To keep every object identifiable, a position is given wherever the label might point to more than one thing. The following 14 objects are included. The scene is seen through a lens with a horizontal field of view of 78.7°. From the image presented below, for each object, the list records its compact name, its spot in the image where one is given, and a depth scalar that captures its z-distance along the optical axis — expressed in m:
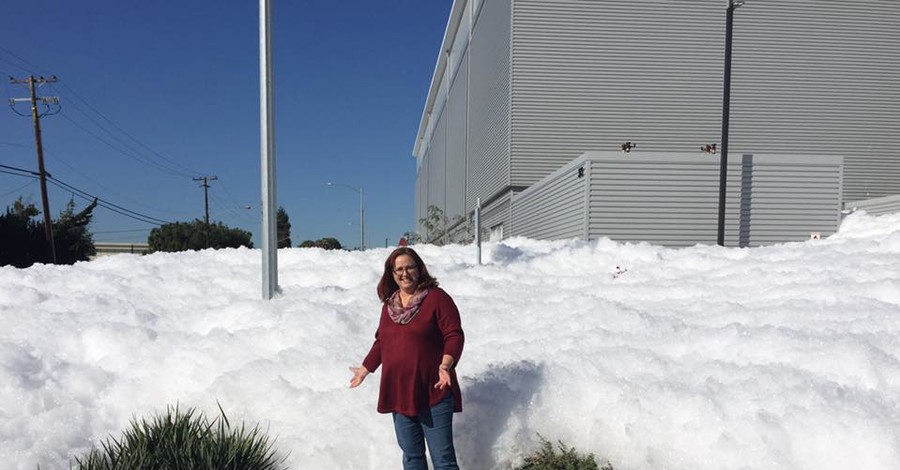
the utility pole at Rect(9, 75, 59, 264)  29.81
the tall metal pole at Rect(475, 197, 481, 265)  9.05
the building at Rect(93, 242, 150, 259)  74.61
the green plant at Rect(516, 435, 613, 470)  3.70
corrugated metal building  19.80
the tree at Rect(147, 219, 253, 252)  67.11
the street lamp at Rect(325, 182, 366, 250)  48.06
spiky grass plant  3.38
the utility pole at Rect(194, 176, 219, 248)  64.23
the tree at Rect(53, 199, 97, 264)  36.97
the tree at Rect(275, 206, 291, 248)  88.38
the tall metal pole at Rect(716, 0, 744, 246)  13.88
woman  3.15
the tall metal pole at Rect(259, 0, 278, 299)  7.22
